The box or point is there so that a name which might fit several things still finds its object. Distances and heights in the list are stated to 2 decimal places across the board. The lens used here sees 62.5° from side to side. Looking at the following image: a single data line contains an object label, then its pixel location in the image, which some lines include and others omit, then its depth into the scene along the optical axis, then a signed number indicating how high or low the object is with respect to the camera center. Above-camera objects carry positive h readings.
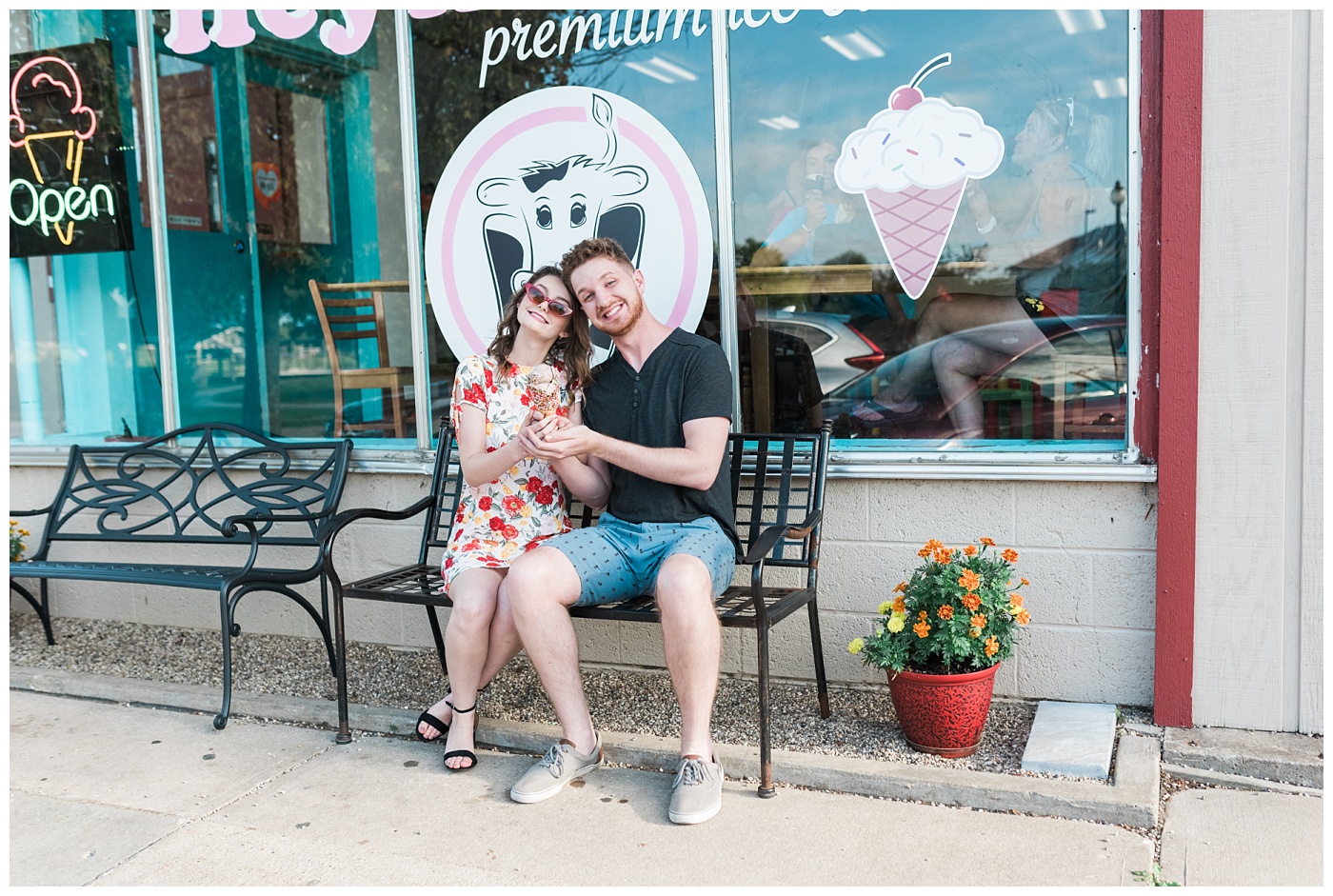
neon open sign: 4.71 +1.04
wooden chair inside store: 4.24 +0.14
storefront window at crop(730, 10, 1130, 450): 3.24 +0.44
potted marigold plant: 2.96 -0.76
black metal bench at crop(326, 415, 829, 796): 3.03 -0.47
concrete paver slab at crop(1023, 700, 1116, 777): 2.84 -1.02
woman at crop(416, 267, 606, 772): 3.10 -0.31
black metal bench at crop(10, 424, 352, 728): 3.91 -0.45
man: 2.80 -0.43
